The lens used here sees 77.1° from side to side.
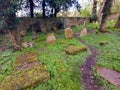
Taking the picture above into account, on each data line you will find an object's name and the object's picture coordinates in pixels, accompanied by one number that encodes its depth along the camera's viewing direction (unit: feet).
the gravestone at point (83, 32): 20.10
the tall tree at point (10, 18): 14.95
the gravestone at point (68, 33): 16.99
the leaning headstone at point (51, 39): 16.06
